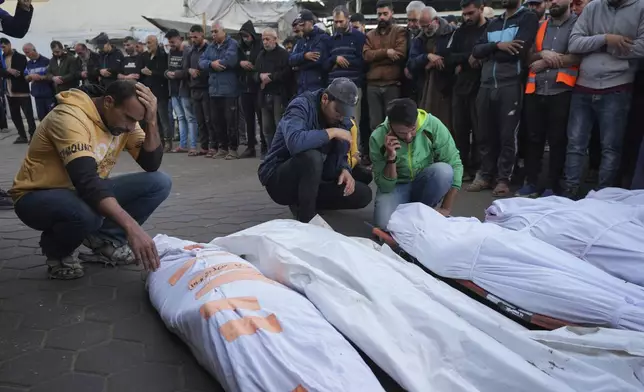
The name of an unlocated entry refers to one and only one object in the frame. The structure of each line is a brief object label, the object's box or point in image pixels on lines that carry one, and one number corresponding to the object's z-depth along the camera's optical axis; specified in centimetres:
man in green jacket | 347
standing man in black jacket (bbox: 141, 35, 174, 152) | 810
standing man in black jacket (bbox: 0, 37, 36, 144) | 956
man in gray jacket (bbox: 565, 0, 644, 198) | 393
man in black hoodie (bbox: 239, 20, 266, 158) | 716
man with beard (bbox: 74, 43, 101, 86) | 883
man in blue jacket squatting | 324
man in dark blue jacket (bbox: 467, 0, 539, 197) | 452
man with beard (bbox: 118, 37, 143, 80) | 831
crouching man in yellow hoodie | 239
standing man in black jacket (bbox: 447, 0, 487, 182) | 504
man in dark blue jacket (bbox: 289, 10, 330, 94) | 616
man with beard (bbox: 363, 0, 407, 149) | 569
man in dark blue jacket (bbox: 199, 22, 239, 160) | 709
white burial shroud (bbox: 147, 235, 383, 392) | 160
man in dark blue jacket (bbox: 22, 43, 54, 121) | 941
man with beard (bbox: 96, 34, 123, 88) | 852
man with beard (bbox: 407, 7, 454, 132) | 534
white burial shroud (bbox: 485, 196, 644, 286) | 238
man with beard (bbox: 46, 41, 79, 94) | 910
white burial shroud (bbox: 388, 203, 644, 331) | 201
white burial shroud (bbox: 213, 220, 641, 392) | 165
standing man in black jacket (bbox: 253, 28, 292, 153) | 674
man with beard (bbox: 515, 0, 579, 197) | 429
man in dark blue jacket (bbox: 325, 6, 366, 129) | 591
